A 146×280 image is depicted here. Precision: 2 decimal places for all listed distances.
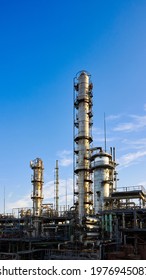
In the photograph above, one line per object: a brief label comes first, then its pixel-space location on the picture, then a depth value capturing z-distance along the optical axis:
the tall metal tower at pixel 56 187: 62.05
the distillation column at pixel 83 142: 36.25
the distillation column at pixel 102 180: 35.33
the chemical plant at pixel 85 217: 26.25
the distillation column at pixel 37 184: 47.76
